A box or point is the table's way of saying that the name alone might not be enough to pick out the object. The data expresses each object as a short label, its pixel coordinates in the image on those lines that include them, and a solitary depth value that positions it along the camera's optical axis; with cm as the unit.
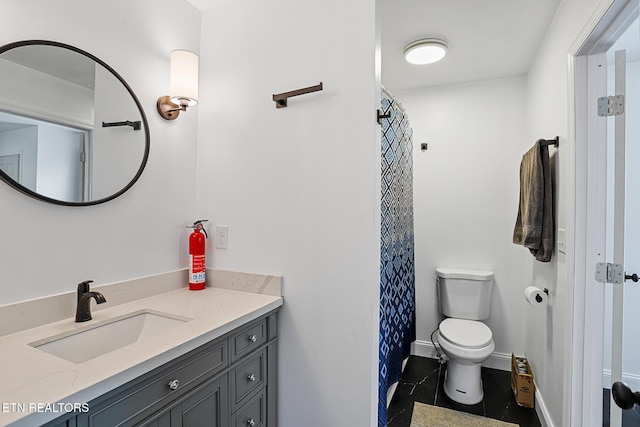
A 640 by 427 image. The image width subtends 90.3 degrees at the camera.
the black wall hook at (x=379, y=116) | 144
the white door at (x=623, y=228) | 112
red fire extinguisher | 164
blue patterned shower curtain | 183
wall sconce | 149
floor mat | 195
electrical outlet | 170
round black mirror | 107
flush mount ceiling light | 214
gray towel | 183
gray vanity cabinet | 84
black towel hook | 174
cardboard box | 213
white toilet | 213
